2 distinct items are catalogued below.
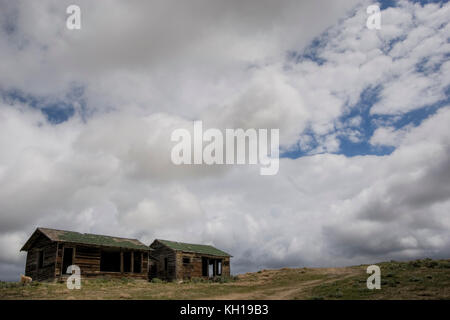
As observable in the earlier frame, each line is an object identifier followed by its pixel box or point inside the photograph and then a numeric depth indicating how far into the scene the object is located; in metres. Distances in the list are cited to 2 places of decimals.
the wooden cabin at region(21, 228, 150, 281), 30.88
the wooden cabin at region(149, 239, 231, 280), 39.50
